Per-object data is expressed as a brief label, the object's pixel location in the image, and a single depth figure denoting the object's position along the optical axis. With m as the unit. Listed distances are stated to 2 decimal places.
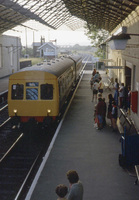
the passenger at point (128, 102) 14.53
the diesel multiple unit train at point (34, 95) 12.06
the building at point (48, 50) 71.44
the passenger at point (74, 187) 4.67
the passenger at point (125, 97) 16.02
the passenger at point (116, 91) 17.35
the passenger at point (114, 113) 11.75
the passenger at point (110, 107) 12.08
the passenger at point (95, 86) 17.65
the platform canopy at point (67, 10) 15.97
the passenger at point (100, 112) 11.86
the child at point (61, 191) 4.34
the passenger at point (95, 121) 12.66
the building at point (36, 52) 87.10
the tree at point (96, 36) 51.00
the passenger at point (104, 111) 12.04
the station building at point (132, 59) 13.12
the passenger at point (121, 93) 15.98
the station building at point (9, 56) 35.31
